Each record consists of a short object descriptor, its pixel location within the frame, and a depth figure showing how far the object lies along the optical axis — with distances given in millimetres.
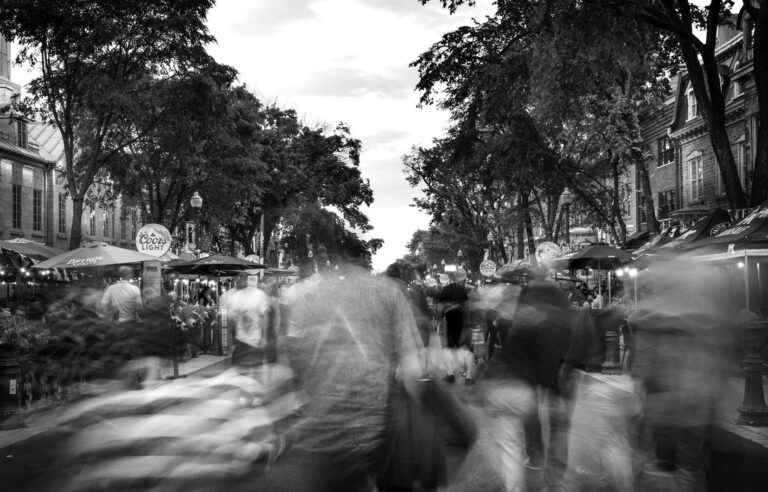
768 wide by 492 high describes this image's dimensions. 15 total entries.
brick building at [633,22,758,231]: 28875
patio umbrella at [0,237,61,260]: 21359
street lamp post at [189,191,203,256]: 27484
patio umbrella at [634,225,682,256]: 22491
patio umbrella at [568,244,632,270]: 20844
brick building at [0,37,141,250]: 36688
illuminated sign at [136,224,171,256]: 17969
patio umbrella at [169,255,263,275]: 23219
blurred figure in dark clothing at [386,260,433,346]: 7508
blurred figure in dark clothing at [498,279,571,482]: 6652
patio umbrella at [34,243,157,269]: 17938
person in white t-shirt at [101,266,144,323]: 12523
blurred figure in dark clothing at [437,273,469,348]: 13273
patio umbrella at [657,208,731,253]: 20166
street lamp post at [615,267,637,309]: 27922
